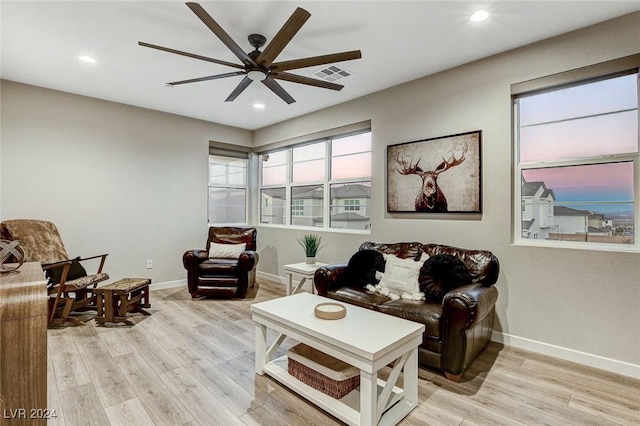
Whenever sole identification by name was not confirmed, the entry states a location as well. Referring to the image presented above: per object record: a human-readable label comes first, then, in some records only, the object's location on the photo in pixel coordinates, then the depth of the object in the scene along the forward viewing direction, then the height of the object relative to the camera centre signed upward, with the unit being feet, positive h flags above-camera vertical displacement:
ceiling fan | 6.66 +4.02
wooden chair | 10.77 -1.64
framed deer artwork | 10.34 +1.52
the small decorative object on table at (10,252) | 4.42 -0.63
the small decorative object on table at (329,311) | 6.95 -2.14
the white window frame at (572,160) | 7.99 +1.64
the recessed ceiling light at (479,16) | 7.82 +5.15
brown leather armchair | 13.96 -2.69
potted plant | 13.87 -1.44
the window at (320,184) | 14.42 +1.69
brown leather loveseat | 7.34 -2.43
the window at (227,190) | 18.56 +1.57
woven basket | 6.51 -3.58
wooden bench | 10.95 -3.09
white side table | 12.72 -2.30
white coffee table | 5.64 -2.60
